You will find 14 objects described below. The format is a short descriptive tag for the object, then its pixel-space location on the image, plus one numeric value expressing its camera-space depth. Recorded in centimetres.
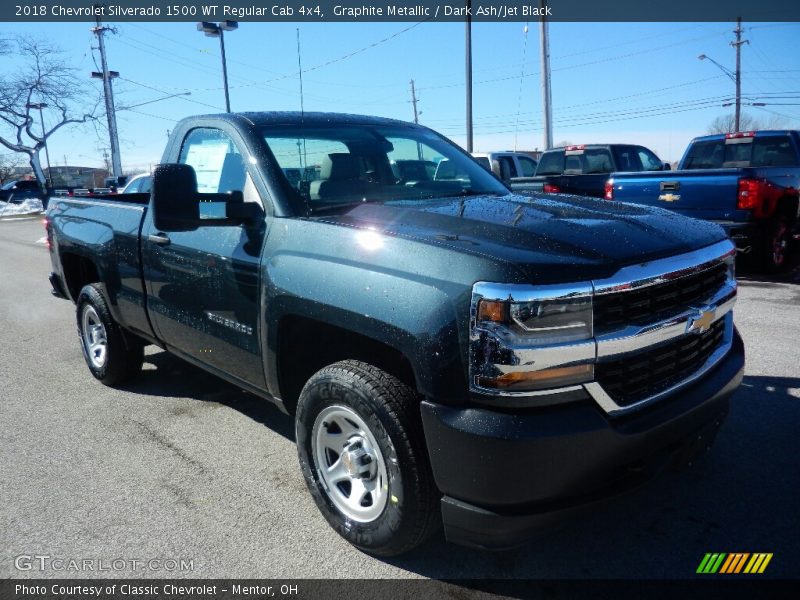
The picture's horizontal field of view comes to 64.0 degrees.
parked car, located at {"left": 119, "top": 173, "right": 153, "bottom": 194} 1312
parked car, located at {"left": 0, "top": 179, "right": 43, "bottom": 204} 3956
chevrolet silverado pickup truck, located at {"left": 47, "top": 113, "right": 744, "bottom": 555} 206
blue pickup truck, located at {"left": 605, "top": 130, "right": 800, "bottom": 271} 770
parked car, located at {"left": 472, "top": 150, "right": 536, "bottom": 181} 1391
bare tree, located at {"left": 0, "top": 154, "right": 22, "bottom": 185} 6848
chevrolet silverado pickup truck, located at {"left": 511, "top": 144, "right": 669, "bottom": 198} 1251
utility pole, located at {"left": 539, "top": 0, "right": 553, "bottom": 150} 1917
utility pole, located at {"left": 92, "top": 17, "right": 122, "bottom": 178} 3862
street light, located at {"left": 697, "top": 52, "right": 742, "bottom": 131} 4438
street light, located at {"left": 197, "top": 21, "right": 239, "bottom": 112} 1705
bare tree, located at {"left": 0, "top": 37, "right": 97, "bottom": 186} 3929
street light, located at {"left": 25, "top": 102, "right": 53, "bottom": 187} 4031
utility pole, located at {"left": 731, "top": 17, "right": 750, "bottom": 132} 4469
